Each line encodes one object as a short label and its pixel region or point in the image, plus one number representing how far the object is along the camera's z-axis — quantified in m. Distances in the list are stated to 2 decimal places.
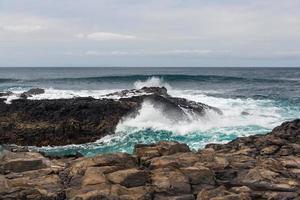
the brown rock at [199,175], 10.23
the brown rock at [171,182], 9.75
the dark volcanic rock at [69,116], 22.92
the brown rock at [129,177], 9.85
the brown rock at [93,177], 9.69
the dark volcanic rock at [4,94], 34.37
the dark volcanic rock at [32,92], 34.33
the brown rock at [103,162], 10.52
